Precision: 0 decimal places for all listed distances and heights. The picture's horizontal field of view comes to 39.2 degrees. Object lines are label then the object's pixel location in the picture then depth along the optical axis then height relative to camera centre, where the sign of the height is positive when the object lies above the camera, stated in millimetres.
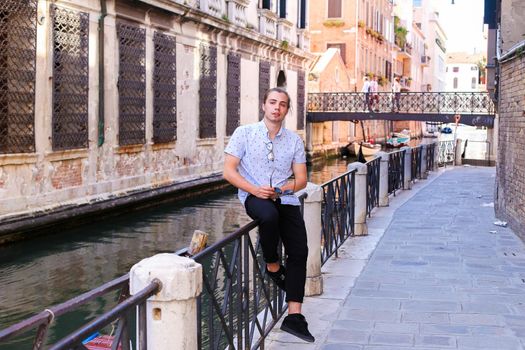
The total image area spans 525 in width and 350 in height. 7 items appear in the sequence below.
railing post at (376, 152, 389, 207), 12047 -904
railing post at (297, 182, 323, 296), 6008 -935
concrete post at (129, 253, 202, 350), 2850 -681
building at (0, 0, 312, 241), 11570 +549
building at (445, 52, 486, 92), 123562 +9097
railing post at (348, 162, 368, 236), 9336 -959
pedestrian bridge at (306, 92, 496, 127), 28656 +652
